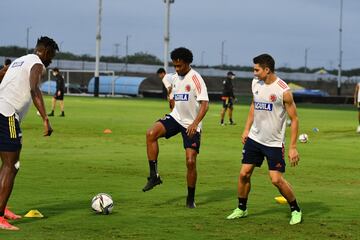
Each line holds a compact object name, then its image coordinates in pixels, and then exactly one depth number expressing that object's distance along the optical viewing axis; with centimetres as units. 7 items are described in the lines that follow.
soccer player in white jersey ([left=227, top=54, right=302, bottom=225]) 1159
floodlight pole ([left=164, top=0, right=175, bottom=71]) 7762
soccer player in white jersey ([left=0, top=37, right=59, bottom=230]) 1095
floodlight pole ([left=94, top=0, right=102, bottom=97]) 7856
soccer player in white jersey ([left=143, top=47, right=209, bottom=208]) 1313
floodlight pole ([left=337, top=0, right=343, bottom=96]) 9436
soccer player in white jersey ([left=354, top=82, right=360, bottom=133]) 3403
